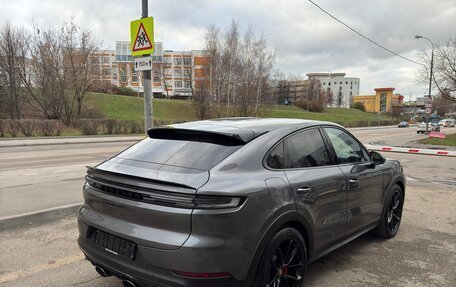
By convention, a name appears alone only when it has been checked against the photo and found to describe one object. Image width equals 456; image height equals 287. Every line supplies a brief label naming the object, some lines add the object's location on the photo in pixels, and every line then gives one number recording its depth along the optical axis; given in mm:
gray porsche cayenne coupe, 2551
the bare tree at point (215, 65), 45844
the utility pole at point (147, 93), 8027
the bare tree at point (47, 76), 35031
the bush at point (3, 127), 24422
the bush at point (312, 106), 105494
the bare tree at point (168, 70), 94781
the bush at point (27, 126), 25203
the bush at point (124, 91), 68825
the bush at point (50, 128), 26386
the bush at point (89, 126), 28862
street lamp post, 32531
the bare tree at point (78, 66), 35094
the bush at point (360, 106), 141875
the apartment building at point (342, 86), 156375
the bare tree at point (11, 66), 35594
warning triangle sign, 7742
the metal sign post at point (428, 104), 28453
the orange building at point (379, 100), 142425
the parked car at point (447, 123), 81675
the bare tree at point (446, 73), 33625
